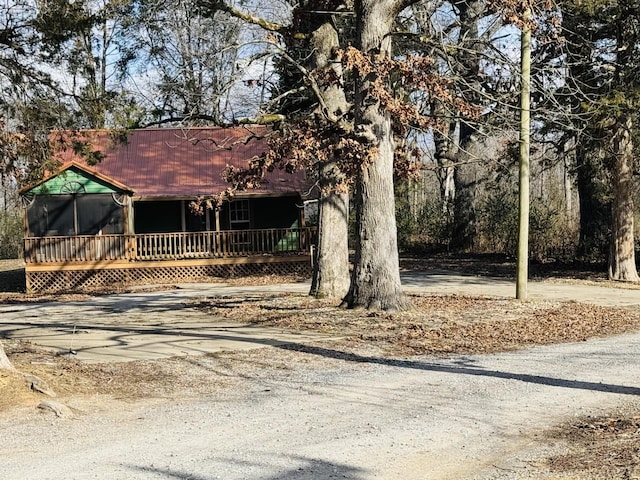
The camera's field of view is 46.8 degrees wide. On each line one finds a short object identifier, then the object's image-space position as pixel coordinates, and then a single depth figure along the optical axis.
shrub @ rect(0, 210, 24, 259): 40.31
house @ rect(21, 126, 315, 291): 25.59
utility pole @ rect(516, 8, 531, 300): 15.80
